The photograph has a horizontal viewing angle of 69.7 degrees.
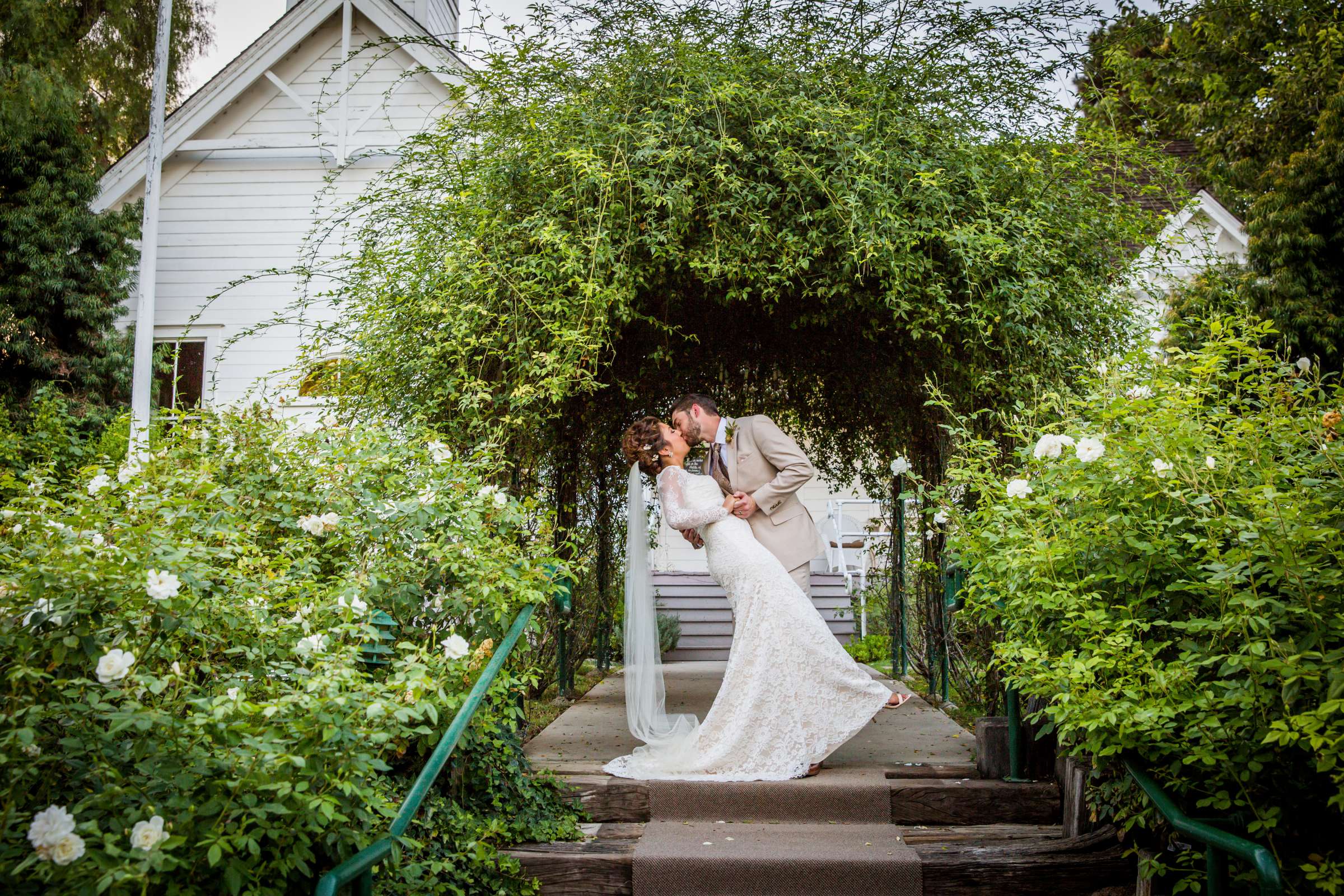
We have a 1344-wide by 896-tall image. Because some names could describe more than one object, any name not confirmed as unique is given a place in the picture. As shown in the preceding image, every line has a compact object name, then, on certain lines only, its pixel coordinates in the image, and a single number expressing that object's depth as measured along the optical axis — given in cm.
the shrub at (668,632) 977
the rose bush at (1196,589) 228
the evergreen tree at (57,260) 1090
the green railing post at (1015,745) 434
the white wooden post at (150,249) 947
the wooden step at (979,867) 364
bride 452
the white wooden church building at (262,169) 1147
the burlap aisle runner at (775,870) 362
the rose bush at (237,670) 199
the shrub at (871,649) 1026
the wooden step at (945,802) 426
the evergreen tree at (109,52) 1467
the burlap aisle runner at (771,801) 428
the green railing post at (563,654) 667
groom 502
